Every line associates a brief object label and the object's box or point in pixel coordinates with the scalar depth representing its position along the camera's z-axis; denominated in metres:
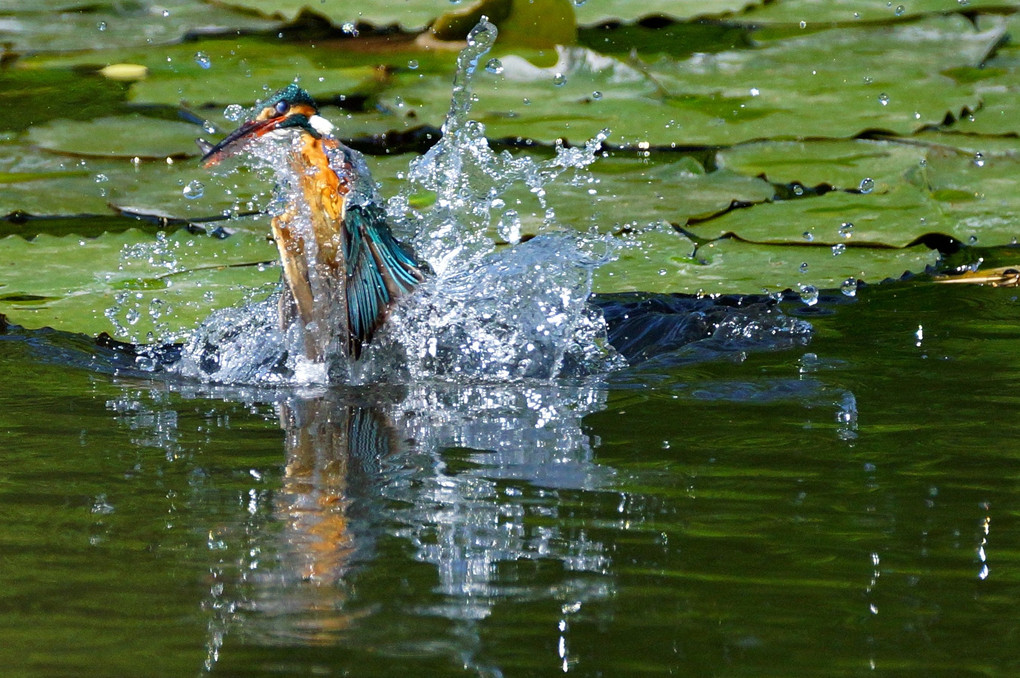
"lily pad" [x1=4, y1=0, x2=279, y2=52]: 12.65
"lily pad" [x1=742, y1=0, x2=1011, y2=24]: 12.49
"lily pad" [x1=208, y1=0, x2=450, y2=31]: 11.77
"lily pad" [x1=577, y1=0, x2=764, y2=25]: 11.89
